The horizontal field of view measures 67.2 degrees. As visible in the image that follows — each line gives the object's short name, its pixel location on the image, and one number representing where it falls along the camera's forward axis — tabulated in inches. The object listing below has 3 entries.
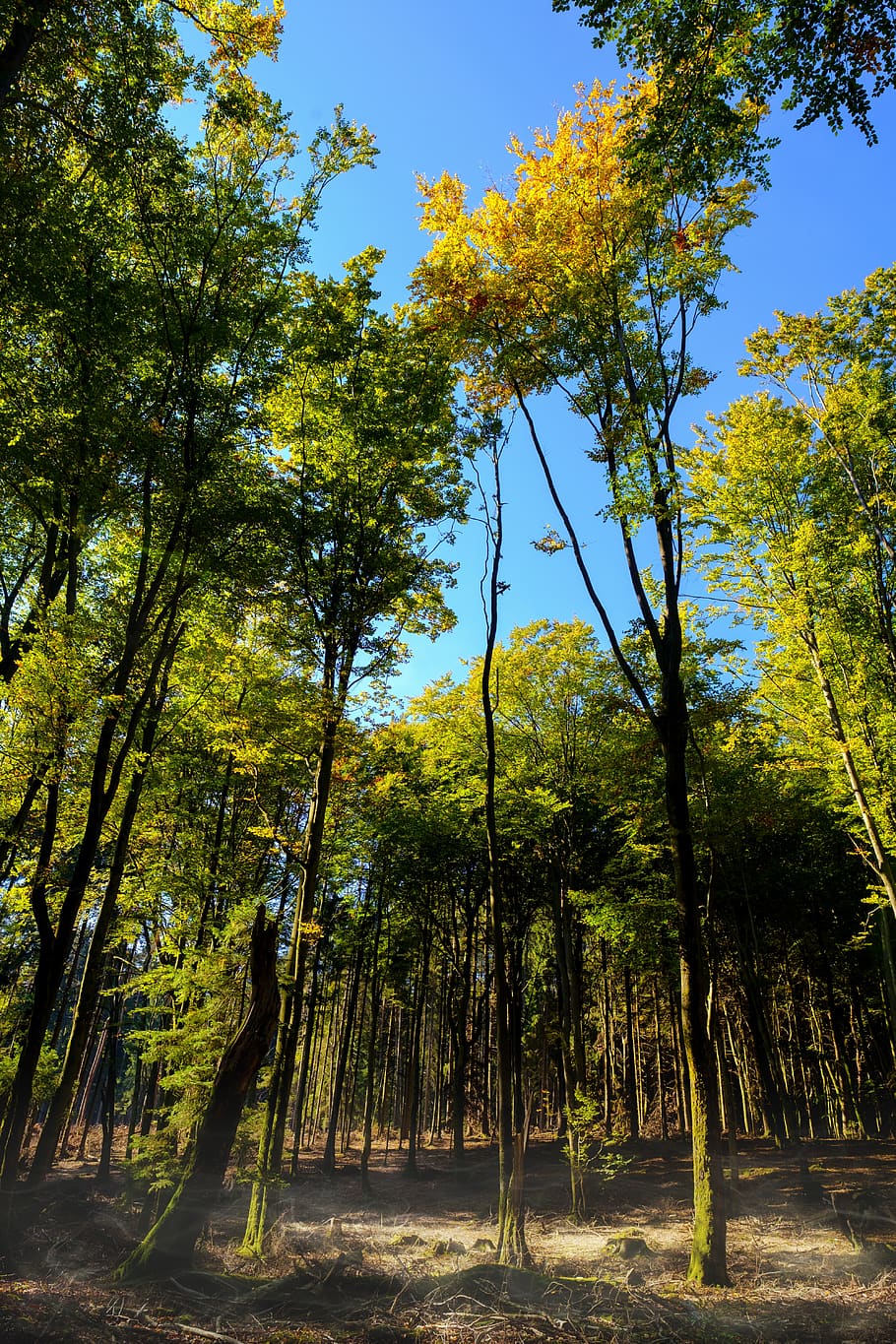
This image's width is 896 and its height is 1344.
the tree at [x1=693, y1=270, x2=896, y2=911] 510.6
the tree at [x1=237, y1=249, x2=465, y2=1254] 462.9
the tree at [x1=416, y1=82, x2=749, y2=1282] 365.4
